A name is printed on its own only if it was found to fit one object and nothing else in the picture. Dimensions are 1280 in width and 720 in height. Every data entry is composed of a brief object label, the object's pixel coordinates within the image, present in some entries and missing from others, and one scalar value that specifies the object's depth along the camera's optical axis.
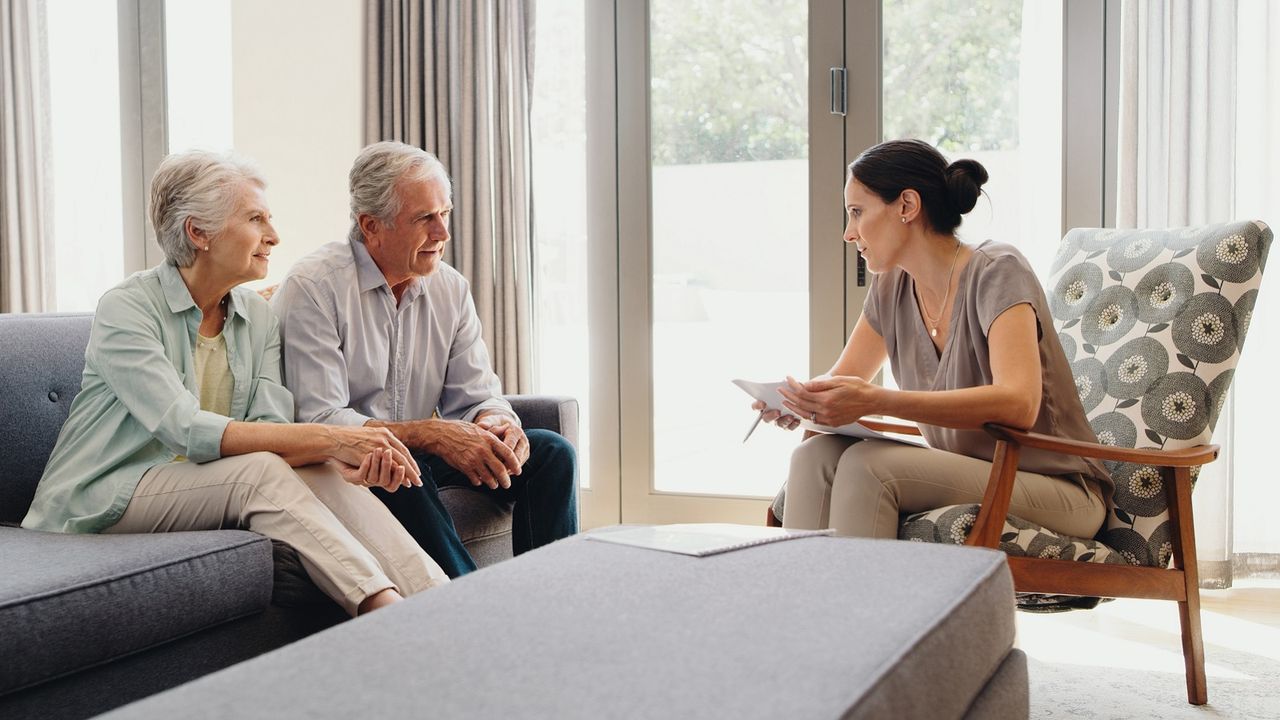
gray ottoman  0.99
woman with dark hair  2.07
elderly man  2.33
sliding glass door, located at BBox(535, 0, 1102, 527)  3.48
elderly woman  1.95
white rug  2.27
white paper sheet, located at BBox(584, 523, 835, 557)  1.61
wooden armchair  2.06
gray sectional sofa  1.56
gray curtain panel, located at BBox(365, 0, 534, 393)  3.91
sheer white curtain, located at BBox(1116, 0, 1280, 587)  3.15
